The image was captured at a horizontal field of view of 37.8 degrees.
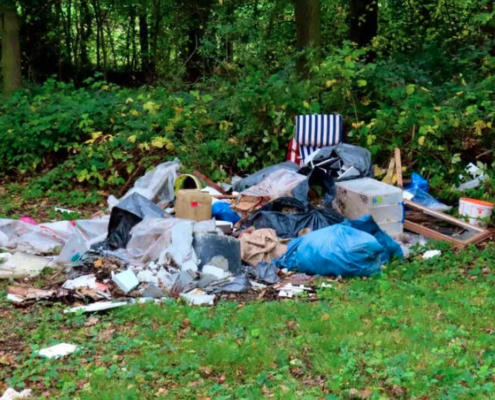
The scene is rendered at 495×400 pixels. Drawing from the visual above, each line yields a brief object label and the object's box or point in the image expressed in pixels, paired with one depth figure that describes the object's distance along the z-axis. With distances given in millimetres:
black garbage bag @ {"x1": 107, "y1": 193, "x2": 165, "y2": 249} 8109
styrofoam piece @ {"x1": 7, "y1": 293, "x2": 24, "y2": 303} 6444
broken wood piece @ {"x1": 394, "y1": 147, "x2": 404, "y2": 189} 9641
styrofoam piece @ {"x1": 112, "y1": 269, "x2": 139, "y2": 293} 6742
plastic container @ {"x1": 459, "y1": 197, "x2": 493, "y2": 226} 8953
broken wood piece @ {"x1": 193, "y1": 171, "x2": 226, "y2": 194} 10289
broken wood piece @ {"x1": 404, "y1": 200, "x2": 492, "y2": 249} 8422
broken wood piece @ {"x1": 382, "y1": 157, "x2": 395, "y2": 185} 9836
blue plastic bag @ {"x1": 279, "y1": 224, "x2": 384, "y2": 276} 7230
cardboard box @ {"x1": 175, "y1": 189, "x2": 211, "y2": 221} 8633
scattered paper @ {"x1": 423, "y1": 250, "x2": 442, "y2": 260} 7965
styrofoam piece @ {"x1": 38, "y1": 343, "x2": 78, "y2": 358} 5105
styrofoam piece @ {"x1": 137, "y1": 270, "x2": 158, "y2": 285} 6958
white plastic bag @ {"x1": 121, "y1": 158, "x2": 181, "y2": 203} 9898
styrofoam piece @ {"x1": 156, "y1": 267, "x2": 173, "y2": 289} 6887
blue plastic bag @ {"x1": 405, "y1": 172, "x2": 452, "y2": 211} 9391
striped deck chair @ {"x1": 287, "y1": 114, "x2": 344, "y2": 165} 10422
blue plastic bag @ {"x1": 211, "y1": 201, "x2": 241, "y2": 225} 8922
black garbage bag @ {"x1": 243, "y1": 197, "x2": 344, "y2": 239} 8344
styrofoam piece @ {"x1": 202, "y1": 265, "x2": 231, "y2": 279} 7093
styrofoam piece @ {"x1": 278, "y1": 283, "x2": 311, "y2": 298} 6743
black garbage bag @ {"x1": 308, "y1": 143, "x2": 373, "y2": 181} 9656
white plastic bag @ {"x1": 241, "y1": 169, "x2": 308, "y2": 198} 9008
